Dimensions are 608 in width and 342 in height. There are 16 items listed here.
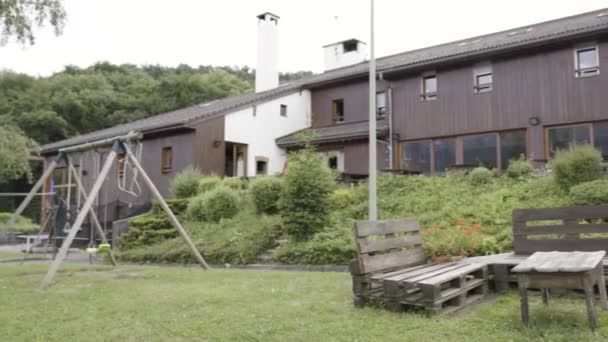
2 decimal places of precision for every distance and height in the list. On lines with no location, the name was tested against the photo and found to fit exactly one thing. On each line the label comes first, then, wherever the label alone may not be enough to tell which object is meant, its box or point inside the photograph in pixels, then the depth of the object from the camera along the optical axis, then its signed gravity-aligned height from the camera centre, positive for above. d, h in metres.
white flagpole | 9.77 +1.43
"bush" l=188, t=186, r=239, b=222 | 15.63 +0.05
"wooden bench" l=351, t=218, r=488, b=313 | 5.12 -0.79
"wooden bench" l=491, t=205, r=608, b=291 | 5.91 -0.35
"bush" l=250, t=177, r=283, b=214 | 14.56 +0.34
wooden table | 4.17 -0.61
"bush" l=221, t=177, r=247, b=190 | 17.84 +0.82
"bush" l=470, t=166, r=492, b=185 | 14.27 +0.81
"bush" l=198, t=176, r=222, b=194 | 17.82 +0.78
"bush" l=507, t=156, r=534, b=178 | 14.45 +1.05
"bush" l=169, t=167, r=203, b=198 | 18.62 +0.77
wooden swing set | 8.29 +0.51
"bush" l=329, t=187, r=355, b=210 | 13.96 +0.18
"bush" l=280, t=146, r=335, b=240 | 11.72 +0.18
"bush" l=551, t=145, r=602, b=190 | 11.68 +0.90
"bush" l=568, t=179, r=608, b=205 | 10.10 +0.25
